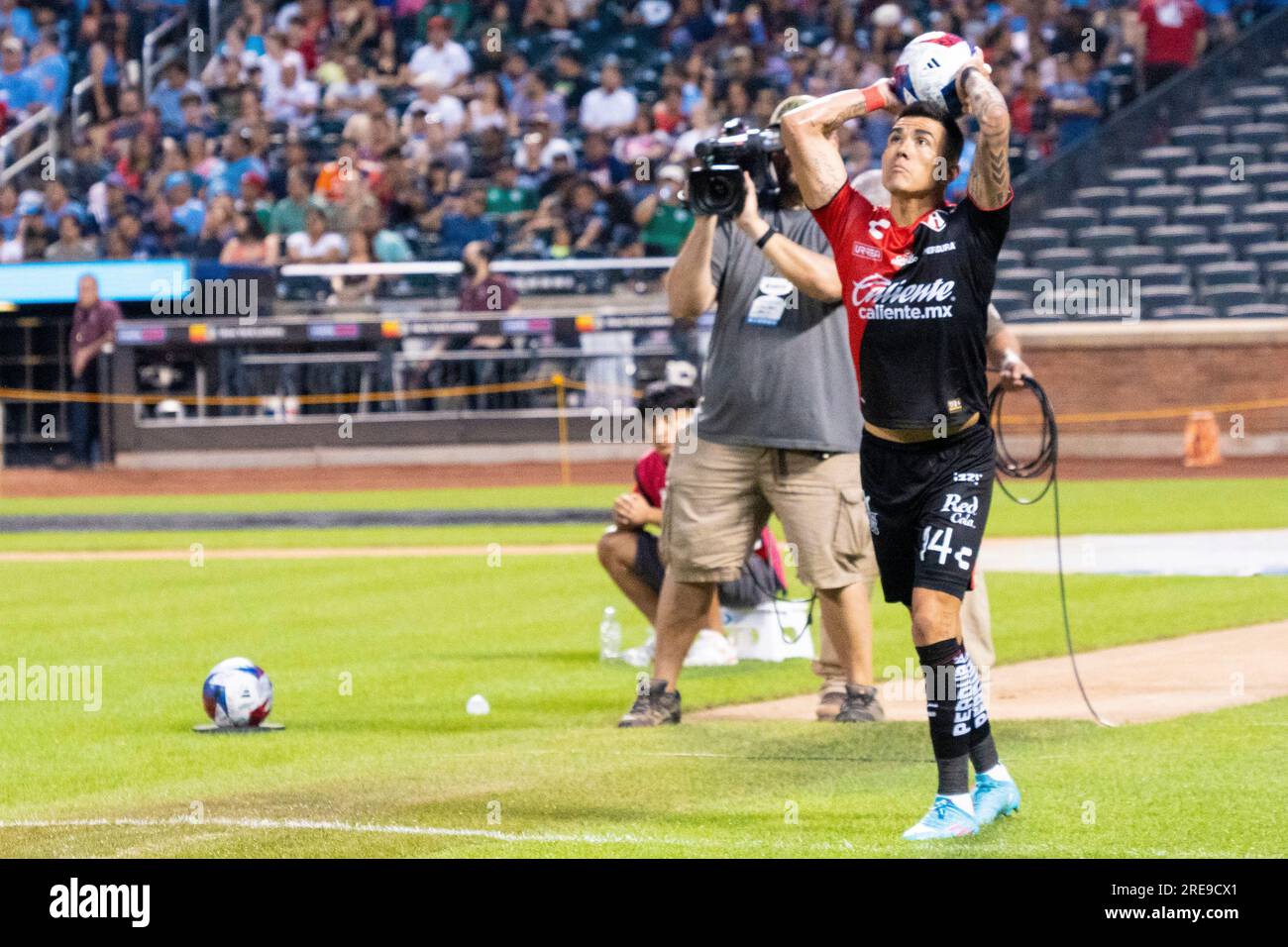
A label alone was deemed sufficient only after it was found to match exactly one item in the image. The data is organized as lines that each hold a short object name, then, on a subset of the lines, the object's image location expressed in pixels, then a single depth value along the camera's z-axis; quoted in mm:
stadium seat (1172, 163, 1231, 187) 29359
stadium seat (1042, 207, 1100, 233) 29516
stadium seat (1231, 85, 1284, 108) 29578
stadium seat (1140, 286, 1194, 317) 28281
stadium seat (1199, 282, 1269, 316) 27828
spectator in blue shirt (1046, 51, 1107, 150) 29578
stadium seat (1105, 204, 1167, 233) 29312
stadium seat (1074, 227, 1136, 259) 29156
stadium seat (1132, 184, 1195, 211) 29406
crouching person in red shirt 11188
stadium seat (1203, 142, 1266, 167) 29234
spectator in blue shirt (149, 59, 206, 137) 33250
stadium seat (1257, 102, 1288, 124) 29250
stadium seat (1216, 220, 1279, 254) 28531
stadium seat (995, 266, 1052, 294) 28844
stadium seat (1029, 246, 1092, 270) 29047
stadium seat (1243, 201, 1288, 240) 28531
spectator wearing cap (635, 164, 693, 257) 28328
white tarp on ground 15414
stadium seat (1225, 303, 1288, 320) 27547
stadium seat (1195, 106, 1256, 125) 29625
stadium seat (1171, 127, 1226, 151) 29594
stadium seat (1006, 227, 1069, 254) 29359
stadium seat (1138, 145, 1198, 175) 29719
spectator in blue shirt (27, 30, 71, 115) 34291
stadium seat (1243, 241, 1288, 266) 28125
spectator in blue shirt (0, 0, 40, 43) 35438
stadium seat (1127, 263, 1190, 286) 28625
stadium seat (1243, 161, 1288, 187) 28828
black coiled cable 8695
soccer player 6777
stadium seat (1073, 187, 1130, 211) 29594
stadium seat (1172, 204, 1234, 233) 28953
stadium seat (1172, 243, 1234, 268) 28609
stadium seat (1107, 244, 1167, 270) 28891
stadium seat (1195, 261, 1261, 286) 28219
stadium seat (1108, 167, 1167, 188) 29594
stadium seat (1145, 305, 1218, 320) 28016
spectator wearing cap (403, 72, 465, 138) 31328
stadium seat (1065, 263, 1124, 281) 28766
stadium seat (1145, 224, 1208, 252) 28953
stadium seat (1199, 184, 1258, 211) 29000
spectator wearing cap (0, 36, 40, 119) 34344
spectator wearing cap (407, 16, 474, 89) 32250
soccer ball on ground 9531
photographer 9367
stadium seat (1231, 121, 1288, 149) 29094
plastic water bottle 12086
